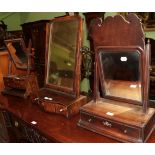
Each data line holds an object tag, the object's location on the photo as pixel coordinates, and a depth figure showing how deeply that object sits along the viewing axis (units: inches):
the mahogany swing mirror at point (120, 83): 44.0
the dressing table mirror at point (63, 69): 57.7
